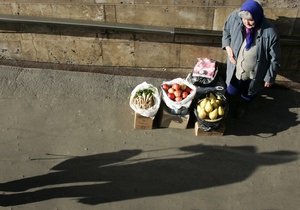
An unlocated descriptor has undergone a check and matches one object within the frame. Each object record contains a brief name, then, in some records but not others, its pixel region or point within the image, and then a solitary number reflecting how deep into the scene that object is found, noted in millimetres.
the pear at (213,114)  5824
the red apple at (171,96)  6062
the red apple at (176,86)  6133
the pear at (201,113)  5859
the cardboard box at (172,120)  6133
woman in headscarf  5168
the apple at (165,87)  6219
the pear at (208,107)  5852
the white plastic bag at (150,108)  5973
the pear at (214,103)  5900
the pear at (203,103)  5936
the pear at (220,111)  5866
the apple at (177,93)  6012
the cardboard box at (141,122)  6098
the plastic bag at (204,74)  6355
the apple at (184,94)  6019
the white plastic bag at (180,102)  5926
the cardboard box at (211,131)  6156
